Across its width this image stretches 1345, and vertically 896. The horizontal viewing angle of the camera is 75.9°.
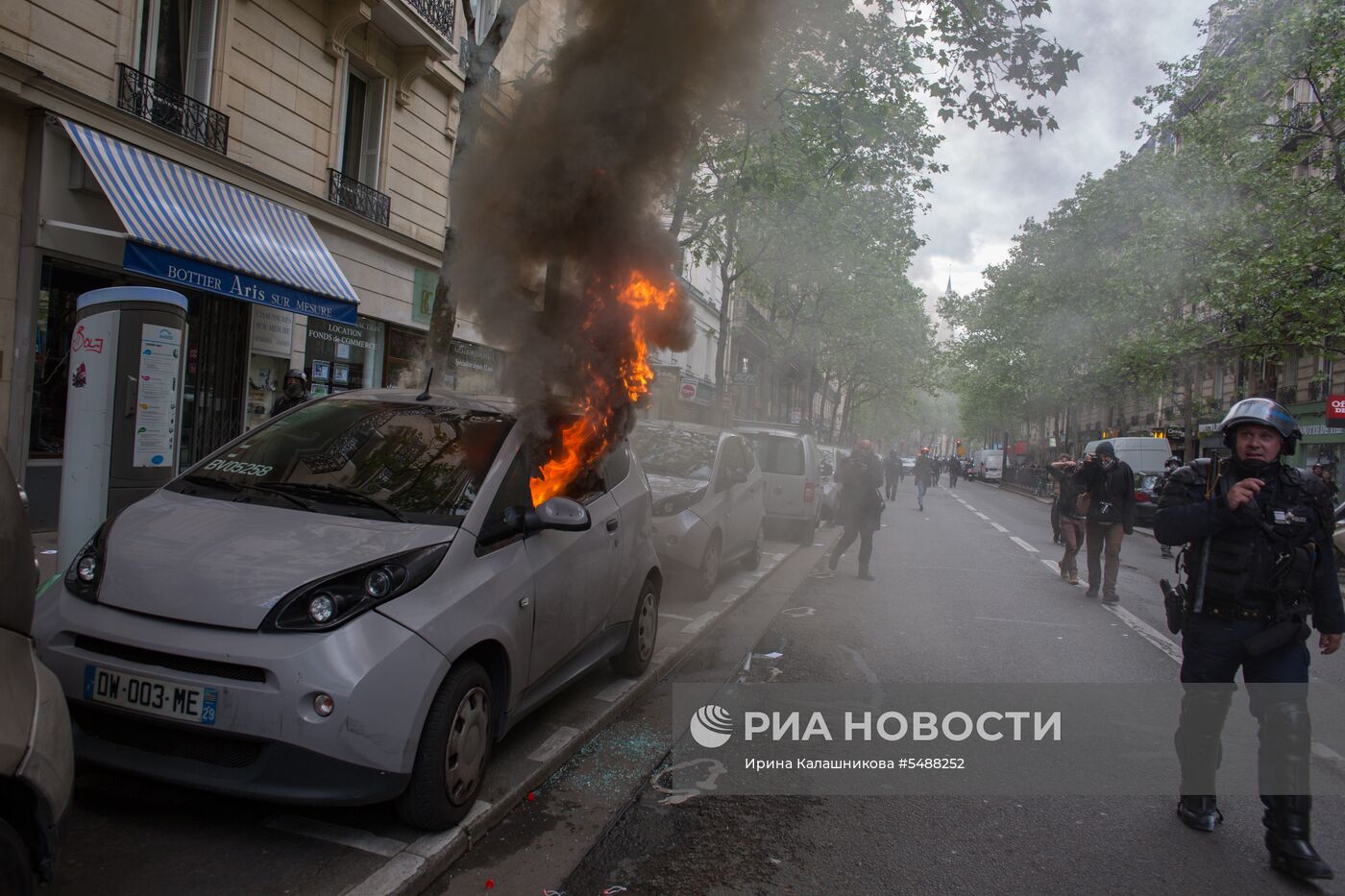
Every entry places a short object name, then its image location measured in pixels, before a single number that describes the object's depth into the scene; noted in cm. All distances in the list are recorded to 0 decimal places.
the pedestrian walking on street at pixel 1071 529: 1091
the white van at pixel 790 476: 1355
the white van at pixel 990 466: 6244
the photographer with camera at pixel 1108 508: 953
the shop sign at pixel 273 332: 1238
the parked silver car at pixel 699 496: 792
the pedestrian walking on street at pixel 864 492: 1030
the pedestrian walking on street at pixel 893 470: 2603
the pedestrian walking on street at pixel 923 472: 2402
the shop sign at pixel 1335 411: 1894
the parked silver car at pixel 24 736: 190
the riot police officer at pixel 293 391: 995
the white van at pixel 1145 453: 2744
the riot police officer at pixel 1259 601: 342
